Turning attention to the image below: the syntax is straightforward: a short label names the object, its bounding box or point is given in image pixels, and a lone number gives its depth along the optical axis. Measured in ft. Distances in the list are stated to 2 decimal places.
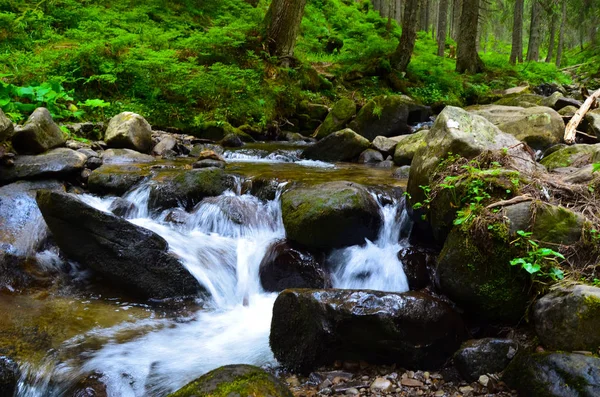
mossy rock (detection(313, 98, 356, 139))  35.45
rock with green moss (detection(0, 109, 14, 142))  19.23
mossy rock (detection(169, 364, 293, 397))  8.70
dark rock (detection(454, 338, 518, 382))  10.71
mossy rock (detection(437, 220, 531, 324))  11.60
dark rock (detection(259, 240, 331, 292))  16.37
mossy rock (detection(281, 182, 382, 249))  16.56
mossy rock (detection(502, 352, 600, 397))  8.65
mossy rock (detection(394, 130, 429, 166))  27.40
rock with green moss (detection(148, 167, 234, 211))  20.33
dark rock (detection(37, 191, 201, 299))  15.17
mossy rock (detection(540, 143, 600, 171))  17.38
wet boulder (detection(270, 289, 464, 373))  11.54
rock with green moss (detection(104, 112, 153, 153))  28.66
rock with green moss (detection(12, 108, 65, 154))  21.17
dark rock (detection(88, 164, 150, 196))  21.36
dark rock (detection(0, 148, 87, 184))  19.86
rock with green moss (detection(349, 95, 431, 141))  34.19
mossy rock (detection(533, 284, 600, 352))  9.22
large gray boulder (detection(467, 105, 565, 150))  23.58
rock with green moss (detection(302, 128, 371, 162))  30.07
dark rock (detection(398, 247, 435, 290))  15.70
